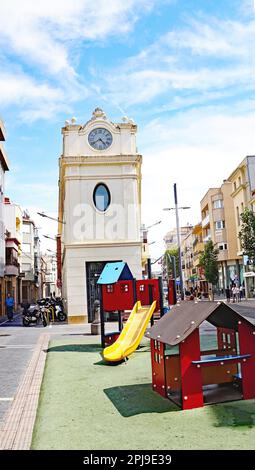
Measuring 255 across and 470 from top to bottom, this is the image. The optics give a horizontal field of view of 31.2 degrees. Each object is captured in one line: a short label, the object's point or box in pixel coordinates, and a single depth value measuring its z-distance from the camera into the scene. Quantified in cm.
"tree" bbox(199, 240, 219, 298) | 4984
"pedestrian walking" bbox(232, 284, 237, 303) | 3638
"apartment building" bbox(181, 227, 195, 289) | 9075
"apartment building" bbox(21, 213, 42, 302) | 6869
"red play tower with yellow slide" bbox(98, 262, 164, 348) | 1317
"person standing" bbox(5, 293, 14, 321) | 2842
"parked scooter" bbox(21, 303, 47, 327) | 2311
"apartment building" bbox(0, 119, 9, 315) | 3609
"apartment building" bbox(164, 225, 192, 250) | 14298
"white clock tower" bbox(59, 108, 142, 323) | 2298
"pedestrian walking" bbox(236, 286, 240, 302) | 3654
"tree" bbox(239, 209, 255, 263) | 3088
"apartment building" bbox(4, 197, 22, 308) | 4347
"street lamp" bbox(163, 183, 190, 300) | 2597
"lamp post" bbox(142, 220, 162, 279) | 1558
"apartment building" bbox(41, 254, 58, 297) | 11519
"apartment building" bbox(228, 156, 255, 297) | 4306
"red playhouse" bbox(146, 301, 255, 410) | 598
